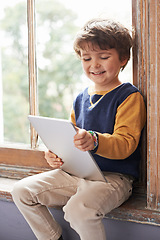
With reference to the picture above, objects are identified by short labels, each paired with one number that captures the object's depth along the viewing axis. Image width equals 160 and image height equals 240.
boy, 1.11
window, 1.03
